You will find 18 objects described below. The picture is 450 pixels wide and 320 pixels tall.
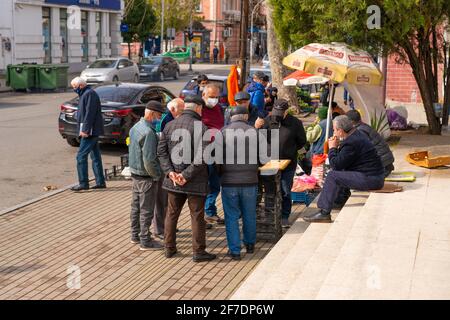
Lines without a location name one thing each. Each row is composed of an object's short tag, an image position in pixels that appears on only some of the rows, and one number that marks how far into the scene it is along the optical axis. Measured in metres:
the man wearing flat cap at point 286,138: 9.20
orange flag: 14.00
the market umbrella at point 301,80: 15.74
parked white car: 33.00
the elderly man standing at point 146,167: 8.20
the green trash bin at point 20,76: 30.95
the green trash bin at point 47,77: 31.47
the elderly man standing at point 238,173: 7.87
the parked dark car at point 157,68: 39.22
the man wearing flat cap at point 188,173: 7.66
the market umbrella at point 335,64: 11.42
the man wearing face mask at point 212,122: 9.13
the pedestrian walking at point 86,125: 11.16
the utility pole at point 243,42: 15.54
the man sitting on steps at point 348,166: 8.70
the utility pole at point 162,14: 52.73
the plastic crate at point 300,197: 10.59
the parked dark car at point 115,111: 14.62
